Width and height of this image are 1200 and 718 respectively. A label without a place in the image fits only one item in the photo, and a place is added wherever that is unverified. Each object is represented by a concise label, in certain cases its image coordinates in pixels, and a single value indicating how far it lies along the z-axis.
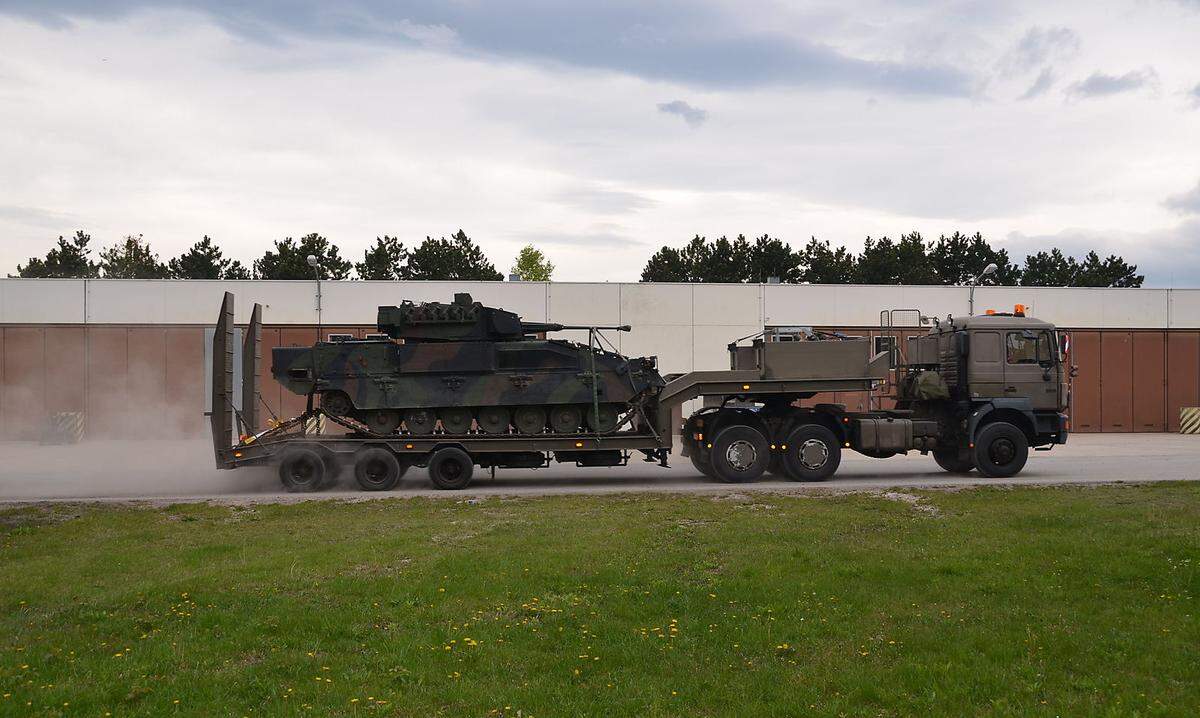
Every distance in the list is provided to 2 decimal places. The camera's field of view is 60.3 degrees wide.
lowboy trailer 17.67
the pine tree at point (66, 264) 69.06
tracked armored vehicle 17.89
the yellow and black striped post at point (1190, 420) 35.88
